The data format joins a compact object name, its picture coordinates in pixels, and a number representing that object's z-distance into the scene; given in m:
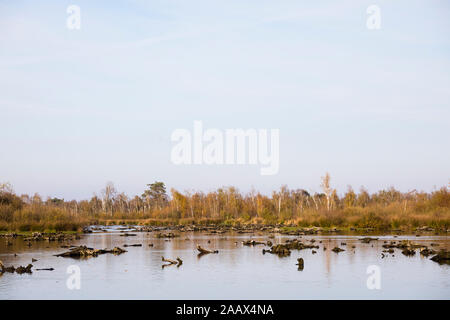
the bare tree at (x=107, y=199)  154.48
